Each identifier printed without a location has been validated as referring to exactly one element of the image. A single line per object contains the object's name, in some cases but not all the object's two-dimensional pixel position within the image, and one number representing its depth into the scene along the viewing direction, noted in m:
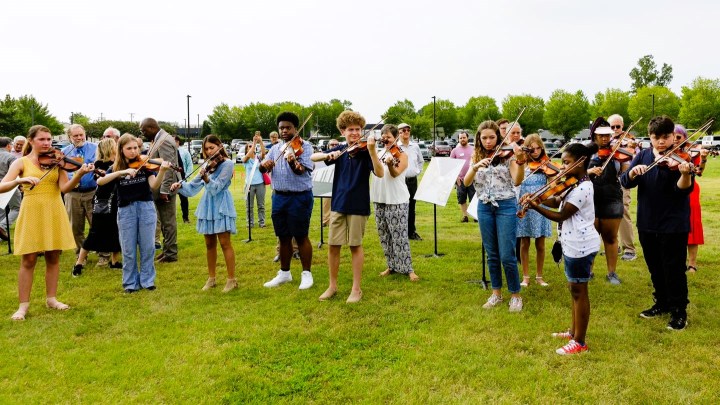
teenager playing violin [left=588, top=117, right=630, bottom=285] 5.38
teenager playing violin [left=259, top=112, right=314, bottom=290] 5.63
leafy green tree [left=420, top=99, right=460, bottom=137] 75.25
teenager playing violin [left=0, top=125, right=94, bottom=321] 4.94
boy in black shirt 4.40
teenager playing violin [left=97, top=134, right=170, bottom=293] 5.71
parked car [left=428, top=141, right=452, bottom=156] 39.91
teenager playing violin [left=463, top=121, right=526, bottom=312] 4.89
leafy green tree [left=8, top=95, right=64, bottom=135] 56.08
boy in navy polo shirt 5.31
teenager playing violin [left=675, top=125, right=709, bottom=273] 6.33
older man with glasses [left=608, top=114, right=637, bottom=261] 7.04
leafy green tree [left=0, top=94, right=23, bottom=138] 46.44
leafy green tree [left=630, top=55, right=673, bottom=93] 77.94
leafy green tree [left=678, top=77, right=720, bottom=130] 50.84
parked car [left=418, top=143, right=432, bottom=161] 39.08
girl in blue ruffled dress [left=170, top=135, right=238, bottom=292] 5.76
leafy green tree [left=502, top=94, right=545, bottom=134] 67.81
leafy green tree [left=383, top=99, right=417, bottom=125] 68.78
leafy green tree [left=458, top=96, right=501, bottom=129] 73.81
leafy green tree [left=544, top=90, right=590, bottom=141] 64.81
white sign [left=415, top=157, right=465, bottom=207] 6.68
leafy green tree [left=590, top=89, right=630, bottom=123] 61.91
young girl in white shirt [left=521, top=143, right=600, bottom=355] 3.88
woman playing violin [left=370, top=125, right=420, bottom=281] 6.20
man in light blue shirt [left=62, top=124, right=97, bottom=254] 7.24
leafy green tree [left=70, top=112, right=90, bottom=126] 90.02
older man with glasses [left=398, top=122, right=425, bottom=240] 7.86
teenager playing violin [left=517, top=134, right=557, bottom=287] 5.80
